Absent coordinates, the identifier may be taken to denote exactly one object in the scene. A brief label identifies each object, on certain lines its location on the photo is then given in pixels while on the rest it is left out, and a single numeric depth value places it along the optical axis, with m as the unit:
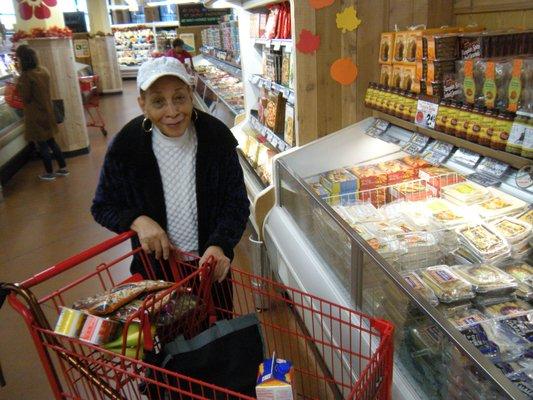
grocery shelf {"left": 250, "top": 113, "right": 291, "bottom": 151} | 3.46
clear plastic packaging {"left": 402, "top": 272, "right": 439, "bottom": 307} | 1.63
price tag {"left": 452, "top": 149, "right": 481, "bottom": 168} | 2.03
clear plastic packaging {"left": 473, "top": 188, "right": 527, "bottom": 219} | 2.02
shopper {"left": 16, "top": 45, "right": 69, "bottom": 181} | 6.37
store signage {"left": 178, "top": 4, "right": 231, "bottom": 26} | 11.84
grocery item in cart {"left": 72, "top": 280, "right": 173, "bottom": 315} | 1.35
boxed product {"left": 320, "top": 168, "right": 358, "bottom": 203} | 2.61
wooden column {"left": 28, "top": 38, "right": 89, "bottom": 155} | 7.47
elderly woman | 1.77
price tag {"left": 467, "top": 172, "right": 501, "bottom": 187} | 1.87
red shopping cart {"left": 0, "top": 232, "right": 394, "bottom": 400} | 1.18
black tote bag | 1.30
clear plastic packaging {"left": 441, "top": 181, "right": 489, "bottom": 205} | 2.18
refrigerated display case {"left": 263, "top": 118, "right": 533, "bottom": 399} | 1.34
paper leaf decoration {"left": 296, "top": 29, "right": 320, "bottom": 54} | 2.72
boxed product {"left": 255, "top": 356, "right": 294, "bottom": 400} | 1.13
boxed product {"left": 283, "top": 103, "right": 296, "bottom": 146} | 3.29
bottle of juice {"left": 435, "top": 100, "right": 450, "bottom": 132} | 1.97
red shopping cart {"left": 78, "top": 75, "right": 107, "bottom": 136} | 9.48
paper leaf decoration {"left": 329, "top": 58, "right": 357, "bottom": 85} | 2.80
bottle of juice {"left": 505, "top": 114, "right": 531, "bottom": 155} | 1.57
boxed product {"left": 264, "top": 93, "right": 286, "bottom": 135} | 3.89
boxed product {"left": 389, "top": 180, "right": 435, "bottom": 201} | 2.40
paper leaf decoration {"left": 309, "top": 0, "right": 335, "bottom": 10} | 2.66
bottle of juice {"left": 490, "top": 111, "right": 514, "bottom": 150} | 1.65
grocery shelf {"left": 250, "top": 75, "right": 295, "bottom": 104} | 3.11
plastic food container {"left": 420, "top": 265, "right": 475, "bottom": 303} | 1.62
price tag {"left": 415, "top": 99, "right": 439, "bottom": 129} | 2.04
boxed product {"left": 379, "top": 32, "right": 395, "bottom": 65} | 2.49
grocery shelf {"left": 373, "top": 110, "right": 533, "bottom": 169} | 1.79
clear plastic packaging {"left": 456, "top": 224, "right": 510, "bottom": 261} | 1.80
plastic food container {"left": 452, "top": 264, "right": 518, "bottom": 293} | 1.63
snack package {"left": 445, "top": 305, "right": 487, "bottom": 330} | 1.50
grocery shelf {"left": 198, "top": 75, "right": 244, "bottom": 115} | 5.93
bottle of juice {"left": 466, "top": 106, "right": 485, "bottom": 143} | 1.78
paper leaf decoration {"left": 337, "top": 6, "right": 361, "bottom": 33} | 2.69
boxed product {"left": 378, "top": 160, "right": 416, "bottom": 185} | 2.58
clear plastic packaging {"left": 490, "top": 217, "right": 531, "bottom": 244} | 1.85
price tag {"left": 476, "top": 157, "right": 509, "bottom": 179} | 1.87
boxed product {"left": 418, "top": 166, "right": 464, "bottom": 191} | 2.41
